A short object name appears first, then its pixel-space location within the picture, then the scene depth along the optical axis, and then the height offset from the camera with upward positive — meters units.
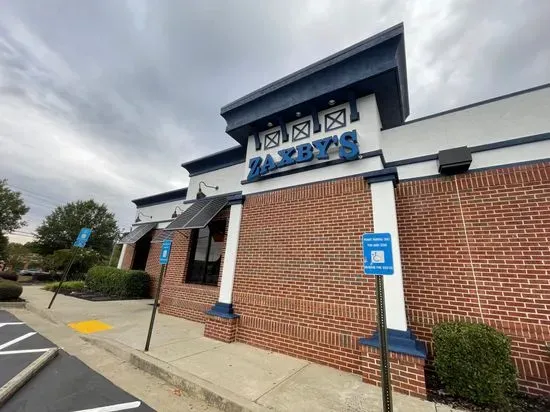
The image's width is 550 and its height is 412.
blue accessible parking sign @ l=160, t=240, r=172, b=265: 6.34 +0.57
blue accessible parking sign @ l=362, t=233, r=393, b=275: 3.12 +0.43
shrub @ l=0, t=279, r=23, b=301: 10.14 -1.07
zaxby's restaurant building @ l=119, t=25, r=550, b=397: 4.62 +1.57
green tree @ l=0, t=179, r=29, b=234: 29.12 +6.27
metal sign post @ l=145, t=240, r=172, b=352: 6.25 +0.52
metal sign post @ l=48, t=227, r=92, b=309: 10.30 +1.22
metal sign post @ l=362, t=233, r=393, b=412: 2.83 +0.24
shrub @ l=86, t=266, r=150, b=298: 13.07 -0.63
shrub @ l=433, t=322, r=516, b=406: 3.71 -1.04
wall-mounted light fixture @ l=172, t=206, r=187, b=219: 13.16 +3.14
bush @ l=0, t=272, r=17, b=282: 16.69 -0.84
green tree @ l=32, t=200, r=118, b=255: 31.33 +5.34
